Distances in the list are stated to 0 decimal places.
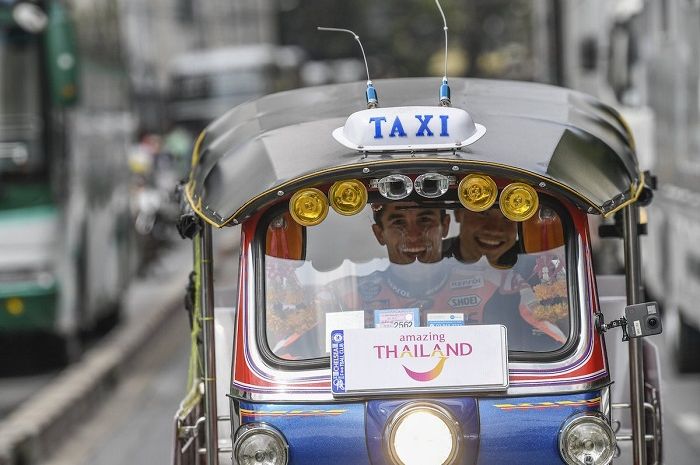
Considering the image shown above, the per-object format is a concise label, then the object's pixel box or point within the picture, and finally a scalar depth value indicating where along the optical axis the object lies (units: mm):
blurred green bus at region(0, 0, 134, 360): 23353
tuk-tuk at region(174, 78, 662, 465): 8997
